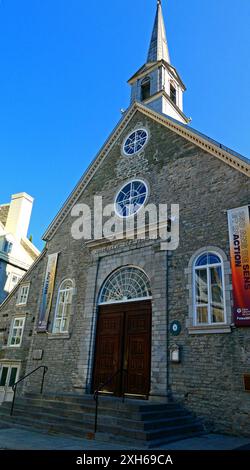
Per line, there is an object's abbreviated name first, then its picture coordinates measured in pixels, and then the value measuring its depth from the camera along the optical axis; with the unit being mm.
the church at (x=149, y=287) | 9695
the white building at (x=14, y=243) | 21856
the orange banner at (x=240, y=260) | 9391
